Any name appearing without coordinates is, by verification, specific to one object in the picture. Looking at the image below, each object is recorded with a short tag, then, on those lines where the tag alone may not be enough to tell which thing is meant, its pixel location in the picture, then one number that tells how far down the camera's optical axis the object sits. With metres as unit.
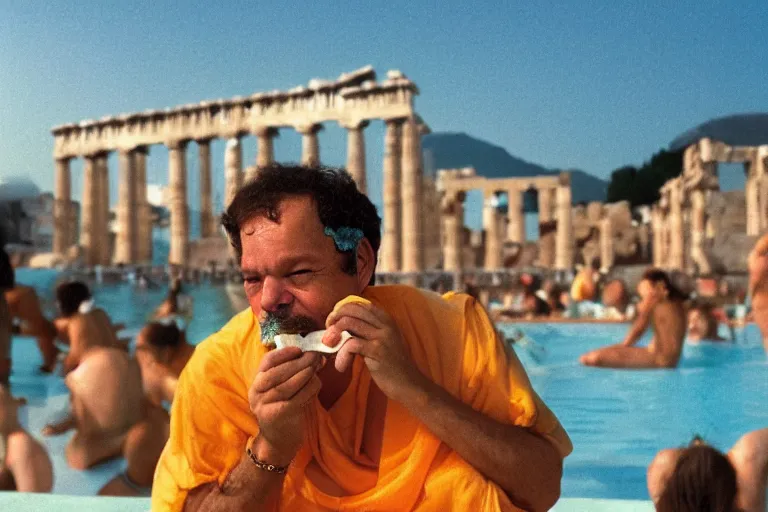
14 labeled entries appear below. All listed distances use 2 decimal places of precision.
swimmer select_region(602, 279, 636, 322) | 11.99
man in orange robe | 1.33
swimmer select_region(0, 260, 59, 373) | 6.04
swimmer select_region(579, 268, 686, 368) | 7.20
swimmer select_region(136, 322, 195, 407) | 4.39
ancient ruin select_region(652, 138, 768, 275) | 16.74
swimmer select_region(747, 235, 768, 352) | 3.90
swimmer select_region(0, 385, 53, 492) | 3.47
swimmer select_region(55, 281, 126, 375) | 4.76
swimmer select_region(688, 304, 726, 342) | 8.98
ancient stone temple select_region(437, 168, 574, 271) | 22.28
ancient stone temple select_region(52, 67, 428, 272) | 18.20
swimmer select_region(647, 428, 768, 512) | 2.37
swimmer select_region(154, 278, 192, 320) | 10.27
